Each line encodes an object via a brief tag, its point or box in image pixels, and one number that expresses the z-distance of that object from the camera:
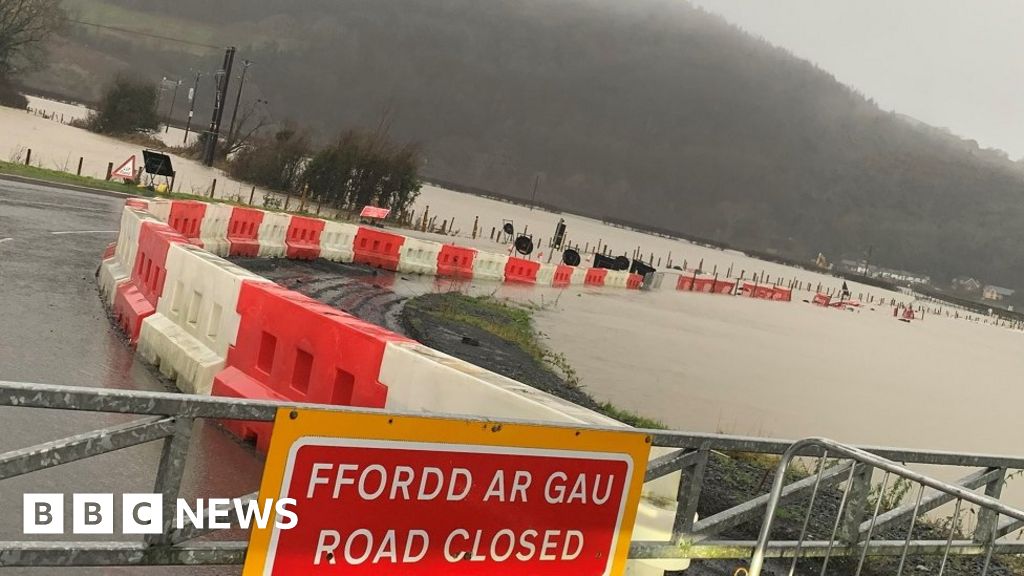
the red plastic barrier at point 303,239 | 24.02
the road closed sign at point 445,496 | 4.33
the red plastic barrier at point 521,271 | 34.09
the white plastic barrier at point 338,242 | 25.50
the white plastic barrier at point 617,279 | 44.67
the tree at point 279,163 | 69.81
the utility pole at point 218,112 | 71.50
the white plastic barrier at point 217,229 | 20.84
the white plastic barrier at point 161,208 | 18.17
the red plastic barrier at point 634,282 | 46.85
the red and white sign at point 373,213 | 48.22
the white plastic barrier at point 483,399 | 5.66
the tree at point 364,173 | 66.88
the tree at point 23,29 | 88.75
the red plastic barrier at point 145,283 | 11.03
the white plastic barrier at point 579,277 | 40.12
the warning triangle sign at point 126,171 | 38.91
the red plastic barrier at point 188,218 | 19.20
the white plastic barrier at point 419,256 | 27.98
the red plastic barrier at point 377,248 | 26.88
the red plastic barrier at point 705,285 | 58.84
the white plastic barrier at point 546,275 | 36.08
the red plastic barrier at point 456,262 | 29.97
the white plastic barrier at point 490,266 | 32.22
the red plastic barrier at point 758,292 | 68.54
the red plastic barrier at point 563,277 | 37.47
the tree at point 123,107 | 85.00
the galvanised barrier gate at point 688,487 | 3.78
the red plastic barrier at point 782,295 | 72.56
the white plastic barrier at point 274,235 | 22.92
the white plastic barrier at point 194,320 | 9.11
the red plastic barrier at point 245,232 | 21.83
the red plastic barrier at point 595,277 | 41.94
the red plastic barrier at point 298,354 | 7.62
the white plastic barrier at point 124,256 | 12.83
